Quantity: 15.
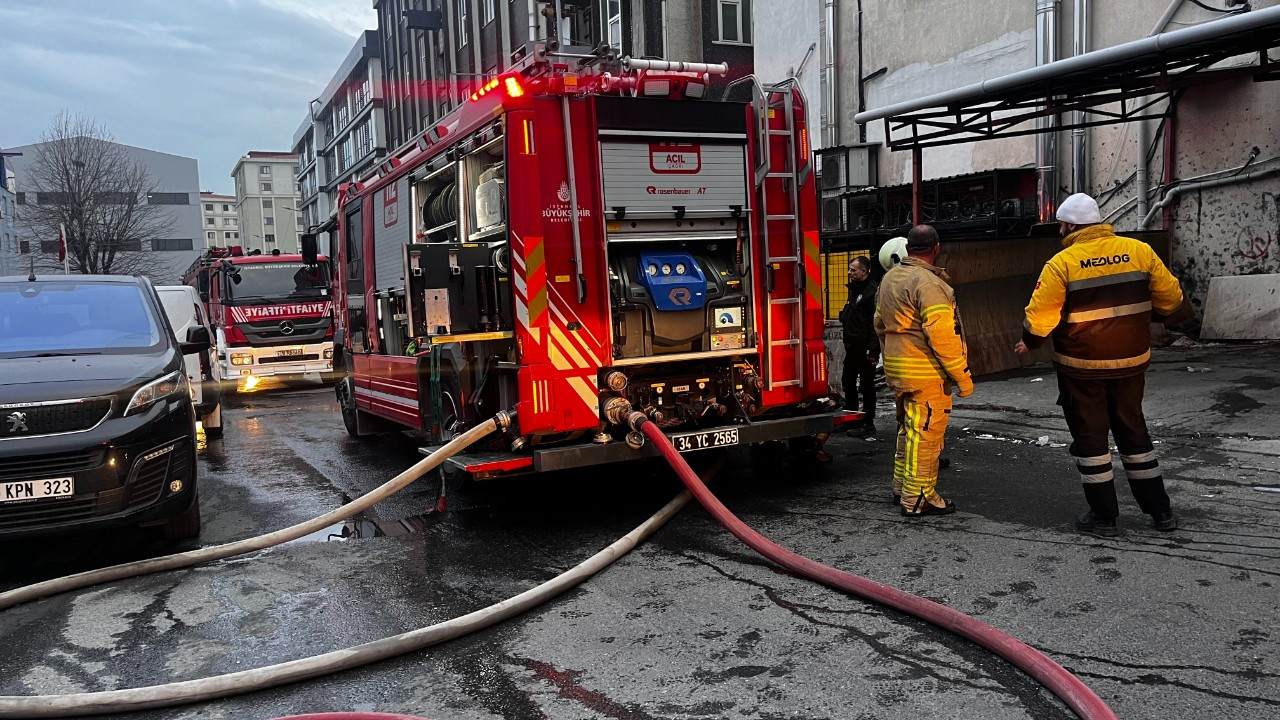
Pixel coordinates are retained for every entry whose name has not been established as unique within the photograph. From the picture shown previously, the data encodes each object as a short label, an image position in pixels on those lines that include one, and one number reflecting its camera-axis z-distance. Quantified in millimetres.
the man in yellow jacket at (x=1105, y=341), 5184
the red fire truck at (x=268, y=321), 16609
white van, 10305
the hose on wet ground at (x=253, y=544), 4969
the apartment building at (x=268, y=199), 103562
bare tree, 35812
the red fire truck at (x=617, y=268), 5910
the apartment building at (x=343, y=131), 49000
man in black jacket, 8586
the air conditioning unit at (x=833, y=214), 20016
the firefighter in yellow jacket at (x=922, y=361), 5699
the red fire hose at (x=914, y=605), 3150
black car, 5223
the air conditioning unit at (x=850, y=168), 19234
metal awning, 10211
